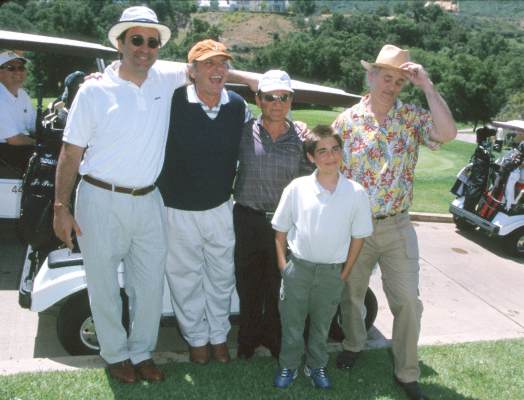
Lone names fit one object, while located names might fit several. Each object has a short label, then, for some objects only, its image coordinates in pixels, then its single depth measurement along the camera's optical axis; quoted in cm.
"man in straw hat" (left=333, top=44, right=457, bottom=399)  364
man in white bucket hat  328
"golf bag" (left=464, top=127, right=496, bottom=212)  859
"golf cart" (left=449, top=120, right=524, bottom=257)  809
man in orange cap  360
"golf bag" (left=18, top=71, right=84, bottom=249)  428
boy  346
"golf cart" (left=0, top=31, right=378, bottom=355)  396
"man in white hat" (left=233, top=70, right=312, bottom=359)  367
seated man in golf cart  643
